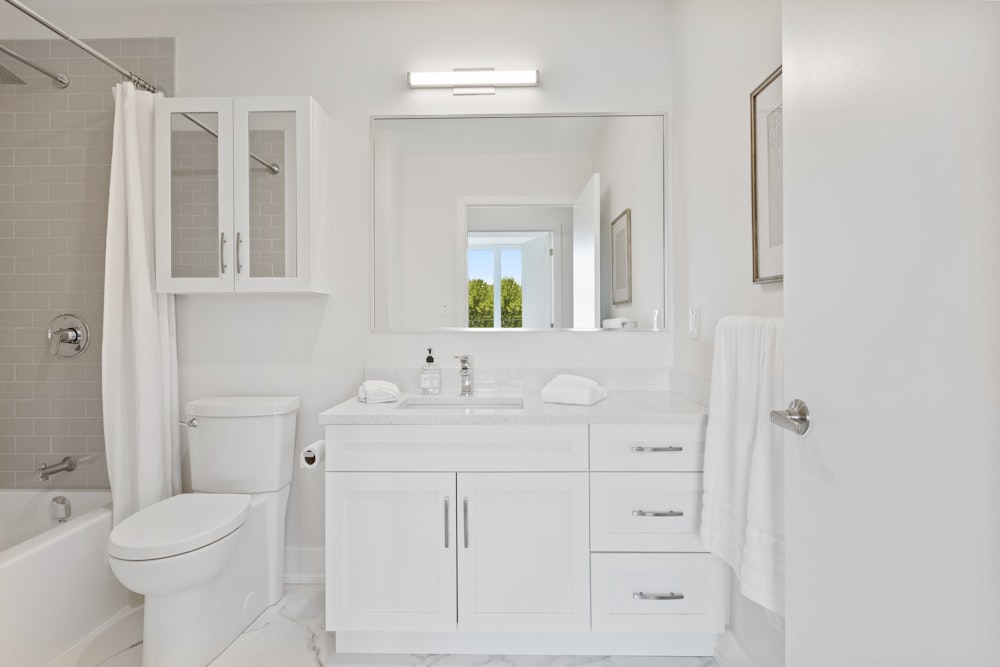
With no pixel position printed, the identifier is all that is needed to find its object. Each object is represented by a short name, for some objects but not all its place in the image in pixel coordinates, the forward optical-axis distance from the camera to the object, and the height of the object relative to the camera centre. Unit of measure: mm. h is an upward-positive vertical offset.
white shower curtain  2123 +8
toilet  1660 -642
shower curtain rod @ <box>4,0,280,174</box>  1827 +1022
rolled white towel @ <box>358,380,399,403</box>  2088 -221
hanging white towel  1294 -333
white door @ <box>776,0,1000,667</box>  621 -4
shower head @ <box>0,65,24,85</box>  2318 +1083
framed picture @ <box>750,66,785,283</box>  1459 +407
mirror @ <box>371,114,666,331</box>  2377 +478
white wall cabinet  2184 +550
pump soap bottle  2299 -190
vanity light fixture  2330 +1060
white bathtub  1682 -832
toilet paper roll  1789 -394
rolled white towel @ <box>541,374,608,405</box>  1999 -217
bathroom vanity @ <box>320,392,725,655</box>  1785 -616
